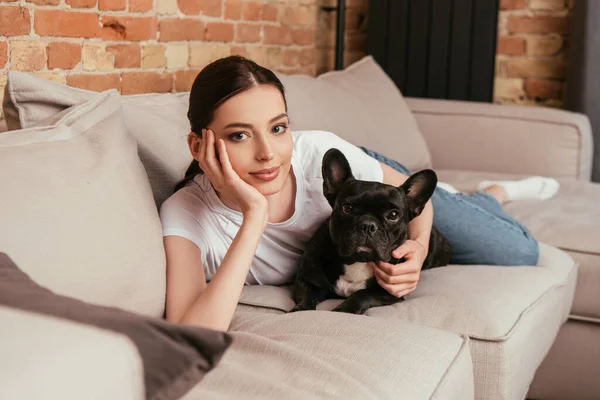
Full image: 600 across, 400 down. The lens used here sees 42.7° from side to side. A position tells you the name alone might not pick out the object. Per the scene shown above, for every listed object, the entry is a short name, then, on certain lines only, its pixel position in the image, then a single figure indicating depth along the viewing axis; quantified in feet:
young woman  4.89
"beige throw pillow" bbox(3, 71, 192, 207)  5.01
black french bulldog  5.36
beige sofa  3.46
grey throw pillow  2.42
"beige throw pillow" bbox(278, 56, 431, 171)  8.44
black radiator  12.67
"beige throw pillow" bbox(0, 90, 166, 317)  3.72
